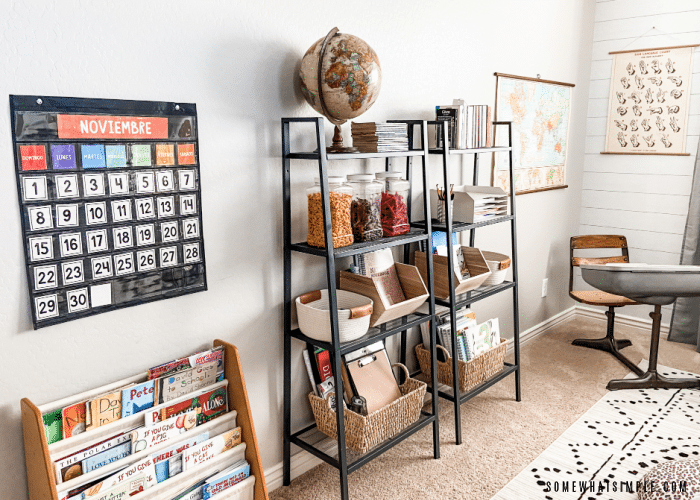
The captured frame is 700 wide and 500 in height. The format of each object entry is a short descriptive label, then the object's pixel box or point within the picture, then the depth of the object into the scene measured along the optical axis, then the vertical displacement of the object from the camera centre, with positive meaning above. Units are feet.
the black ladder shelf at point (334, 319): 6.24 -2.19
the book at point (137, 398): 5.48 -2.45
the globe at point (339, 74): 6.12 +0.76
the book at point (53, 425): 4.99 -2.46
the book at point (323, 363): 7.55 -2.92
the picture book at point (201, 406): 5.66 -2.70
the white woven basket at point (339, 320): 6.48 -2.03
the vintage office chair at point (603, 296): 11.53 -3.22
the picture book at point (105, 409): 5.25 -2.46
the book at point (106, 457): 5.17 -2.88
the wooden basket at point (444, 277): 8.28 -1.99
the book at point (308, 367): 7.48 -2.91
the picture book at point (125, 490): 5.16 -3.18
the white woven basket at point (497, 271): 9.11 -2.04
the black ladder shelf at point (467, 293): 7.90 -2.32
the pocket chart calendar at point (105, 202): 4.87 -0.52
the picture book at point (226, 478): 5.93 -3.55
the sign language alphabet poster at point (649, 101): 11.91 +0.89
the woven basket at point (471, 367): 8.69 -3.48
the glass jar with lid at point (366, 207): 6.89 -0.76
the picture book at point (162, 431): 5.48 -2.83
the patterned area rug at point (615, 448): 7.26 -4.37
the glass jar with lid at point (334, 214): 6.48 -0.80
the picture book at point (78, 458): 4.97 -2.79
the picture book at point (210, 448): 5.78 -3.17
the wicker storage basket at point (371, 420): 6.83 -3.44
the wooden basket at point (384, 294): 6.97 -1.90
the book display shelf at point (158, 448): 4.82 -2.87
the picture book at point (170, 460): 5.60 -3.12
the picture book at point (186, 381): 5.79 -2.46
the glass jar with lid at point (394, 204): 7.18 -0.76
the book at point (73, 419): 5.09 -2.46
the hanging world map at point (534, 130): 10.55 +0.26
